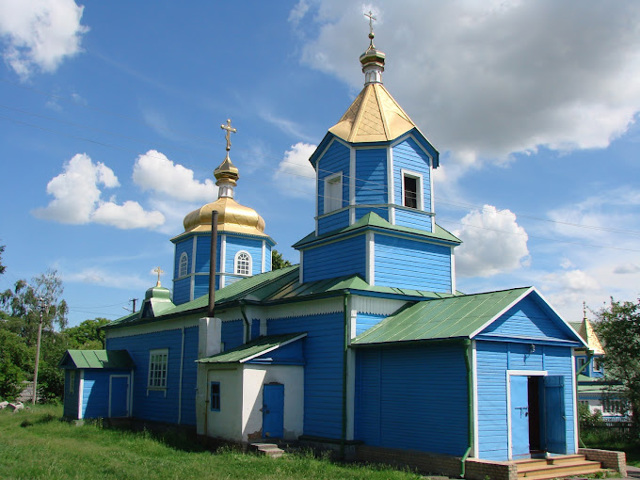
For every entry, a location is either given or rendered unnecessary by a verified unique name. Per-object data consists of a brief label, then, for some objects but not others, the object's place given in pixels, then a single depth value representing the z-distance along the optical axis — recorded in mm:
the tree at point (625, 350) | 20031
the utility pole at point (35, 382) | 33034
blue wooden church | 12930
